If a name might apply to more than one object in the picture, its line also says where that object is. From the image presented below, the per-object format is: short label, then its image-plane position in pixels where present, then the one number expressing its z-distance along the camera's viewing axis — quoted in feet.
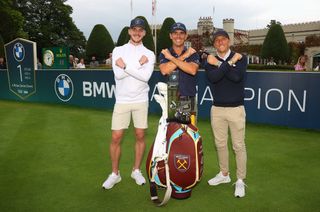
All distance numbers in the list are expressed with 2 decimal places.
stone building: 164.45
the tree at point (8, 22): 105.09
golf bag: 12.05
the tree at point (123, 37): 119.55
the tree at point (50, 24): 152.25
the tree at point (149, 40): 111.34
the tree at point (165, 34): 121.60
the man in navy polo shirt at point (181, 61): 12.46
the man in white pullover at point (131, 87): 13.12
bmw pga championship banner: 24.49
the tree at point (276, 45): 116.78
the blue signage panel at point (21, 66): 40.69
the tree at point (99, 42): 119.24
